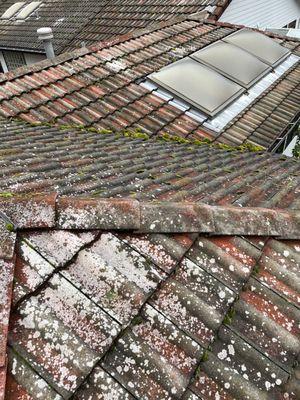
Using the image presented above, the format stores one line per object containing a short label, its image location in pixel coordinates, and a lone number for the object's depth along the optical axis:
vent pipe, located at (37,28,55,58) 10.05
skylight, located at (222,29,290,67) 9.03
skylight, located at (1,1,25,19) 16.27
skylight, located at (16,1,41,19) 15.61
